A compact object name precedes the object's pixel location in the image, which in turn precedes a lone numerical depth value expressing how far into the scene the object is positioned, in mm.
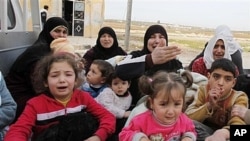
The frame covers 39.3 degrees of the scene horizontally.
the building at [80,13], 17984
